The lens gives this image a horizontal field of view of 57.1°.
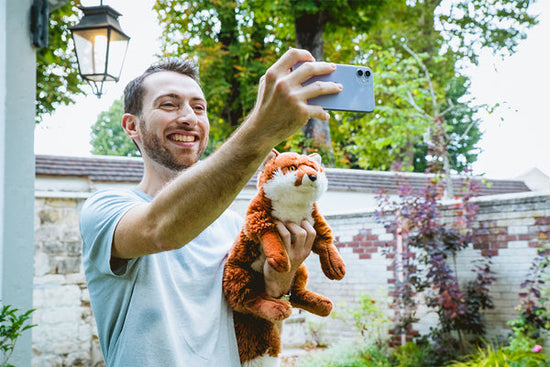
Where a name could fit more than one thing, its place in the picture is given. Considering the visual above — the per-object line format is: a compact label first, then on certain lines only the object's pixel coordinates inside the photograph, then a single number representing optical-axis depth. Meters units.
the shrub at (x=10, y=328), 2.94
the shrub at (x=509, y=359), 4.95
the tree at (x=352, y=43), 11.06
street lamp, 4.38
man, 1.00
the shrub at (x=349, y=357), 6.64
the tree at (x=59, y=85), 7.22
